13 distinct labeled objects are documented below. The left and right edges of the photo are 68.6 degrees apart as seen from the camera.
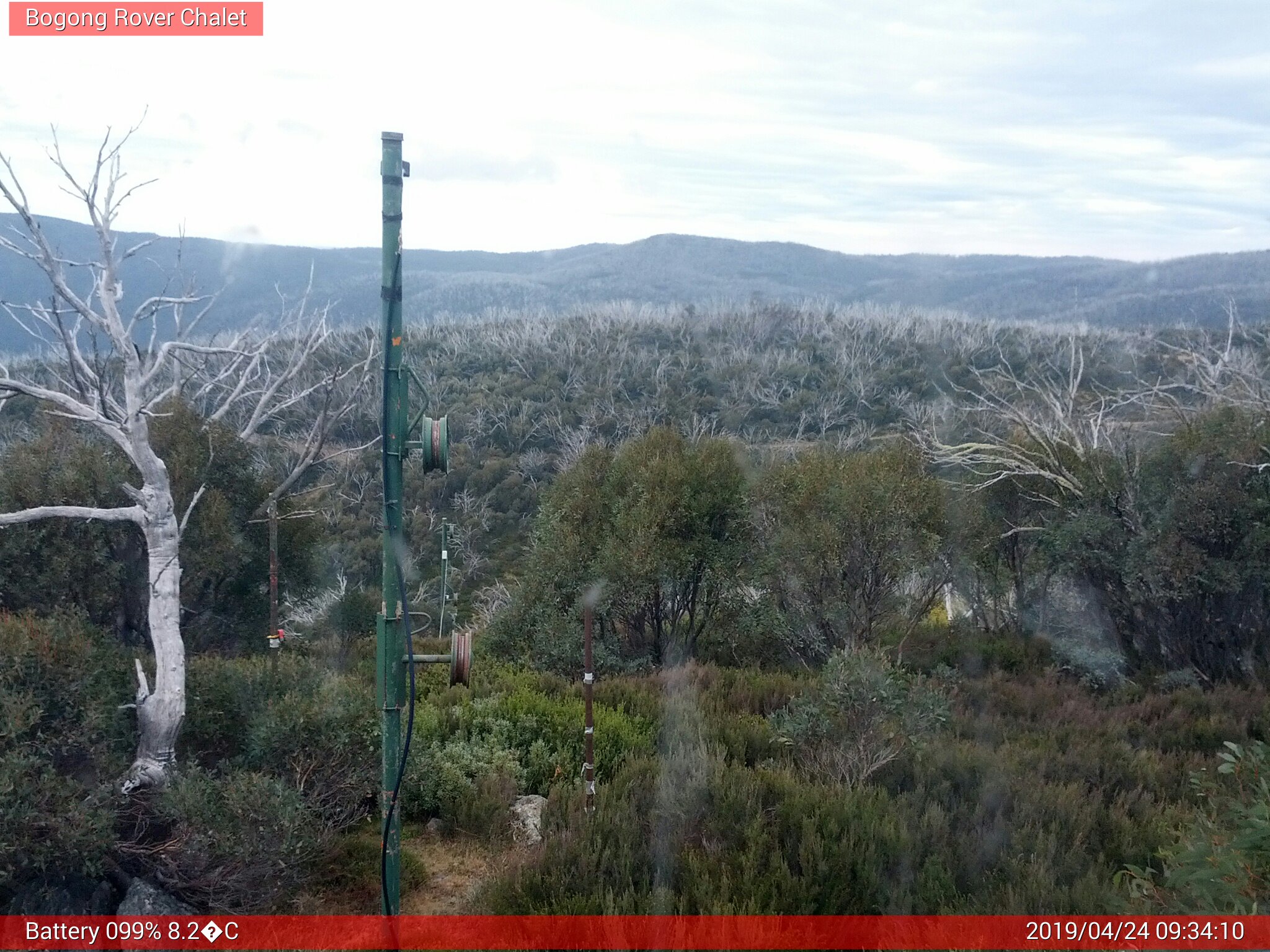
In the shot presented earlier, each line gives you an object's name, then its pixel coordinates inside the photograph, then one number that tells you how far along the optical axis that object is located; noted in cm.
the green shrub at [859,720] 685
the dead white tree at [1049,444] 1348
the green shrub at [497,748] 706
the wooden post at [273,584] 774
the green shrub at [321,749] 591
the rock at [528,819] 645
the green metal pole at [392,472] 433
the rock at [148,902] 508
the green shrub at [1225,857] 341
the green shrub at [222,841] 522
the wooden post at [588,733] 641
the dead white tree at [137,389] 514
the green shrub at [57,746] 483
